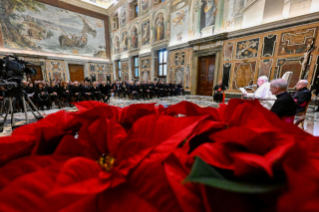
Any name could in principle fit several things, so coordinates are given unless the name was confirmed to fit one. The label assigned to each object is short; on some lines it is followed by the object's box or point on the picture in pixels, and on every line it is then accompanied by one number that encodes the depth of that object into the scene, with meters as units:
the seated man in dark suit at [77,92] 5.29
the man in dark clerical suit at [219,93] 5.61
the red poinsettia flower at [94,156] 0.17
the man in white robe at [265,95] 2.45
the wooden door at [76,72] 11.36
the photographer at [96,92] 5.59
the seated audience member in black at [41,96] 4.36
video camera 1.82
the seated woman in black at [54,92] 4.77
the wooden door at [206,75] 6.78
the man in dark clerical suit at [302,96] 2.45
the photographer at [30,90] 4.02
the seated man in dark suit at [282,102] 1.67
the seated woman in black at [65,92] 5.00
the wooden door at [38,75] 9.78
